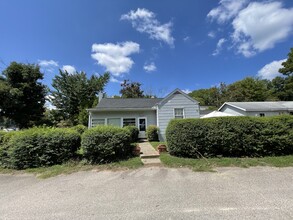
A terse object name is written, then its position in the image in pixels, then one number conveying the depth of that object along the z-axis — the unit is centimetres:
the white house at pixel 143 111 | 1452
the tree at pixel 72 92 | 2919
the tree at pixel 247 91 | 3498
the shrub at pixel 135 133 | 1376
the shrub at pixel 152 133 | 1452
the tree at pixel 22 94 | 1922
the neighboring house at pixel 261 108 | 1903
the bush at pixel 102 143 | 704
